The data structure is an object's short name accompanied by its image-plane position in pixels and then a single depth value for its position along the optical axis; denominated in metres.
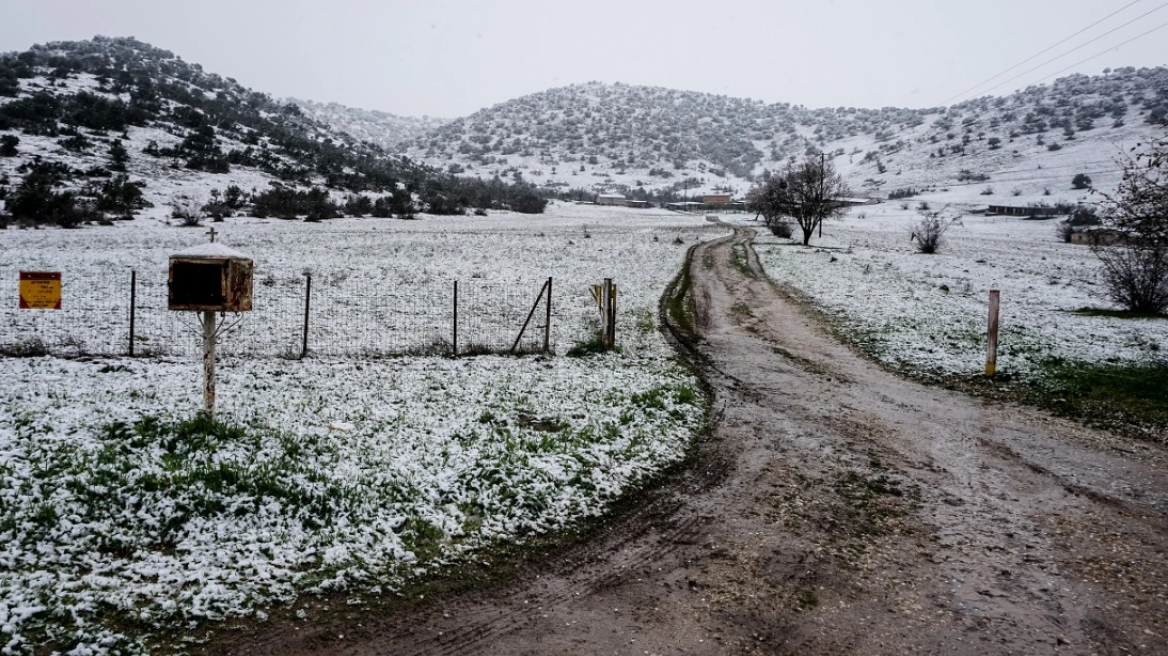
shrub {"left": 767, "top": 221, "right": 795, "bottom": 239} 60.06
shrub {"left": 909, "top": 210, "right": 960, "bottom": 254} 45.94
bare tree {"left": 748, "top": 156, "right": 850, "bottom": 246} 49.91
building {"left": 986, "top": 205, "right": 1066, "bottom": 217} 79.12
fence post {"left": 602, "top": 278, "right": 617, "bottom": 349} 15.18
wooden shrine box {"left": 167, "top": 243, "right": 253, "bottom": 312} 7.38
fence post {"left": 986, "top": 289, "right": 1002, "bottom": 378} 13.26
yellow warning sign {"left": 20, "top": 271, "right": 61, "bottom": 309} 8.54
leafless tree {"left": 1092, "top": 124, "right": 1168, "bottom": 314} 12.41
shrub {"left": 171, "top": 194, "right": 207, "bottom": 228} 40.31
